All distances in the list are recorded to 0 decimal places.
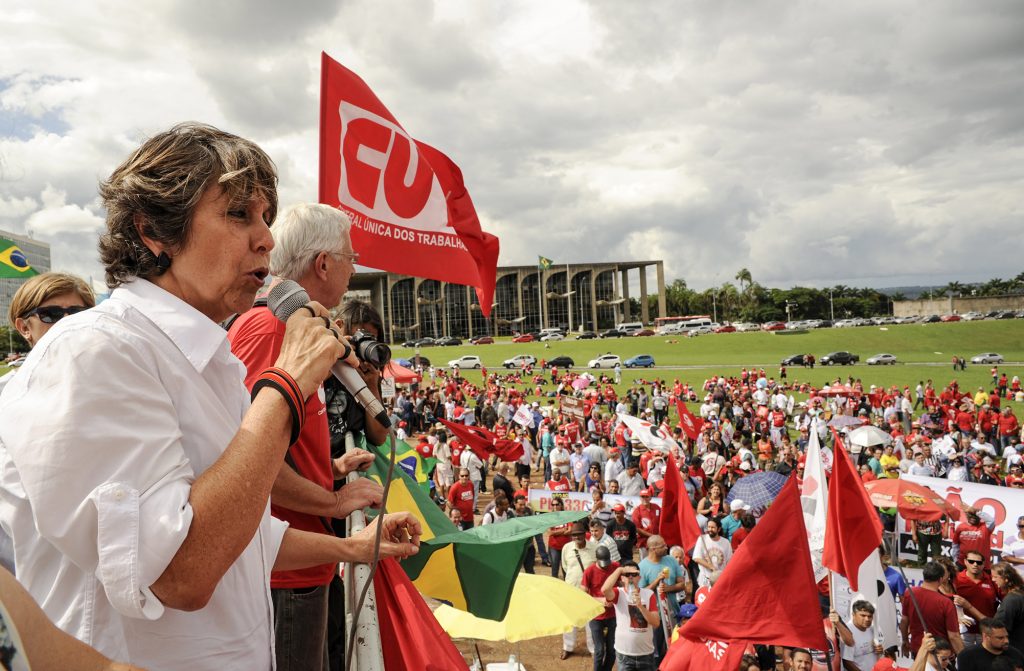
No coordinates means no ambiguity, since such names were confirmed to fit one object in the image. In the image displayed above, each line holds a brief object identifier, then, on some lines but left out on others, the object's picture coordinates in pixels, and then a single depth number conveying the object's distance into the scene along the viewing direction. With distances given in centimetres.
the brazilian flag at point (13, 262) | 828
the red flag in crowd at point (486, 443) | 764
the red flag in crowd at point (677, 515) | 851
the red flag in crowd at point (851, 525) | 721
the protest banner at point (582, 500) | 1237
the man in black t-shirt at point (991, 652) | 615
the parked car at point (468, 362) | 5538
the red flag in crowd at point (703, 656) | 536
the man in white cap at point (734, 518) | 1013
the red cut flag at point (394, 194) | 522
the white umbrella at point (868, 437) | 1686
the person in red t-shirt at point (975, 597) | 749
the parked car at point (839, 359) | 5260
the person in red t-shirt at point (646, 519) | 1101
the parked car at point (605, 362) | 5234
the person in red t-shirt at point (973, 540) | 912
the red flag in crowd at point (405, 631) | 218
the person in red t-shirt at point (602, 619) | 836
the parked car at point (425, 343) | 7700
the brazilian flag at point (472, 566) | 268
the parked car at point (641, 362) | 5425
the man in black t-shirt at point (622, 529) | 999
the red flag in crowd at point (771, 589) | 519
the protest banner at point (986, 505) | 1101
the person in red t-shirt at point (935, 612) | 712
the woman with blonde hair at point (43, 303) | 236
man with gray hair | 200
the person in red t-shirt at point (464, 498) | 1248
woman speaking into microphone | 104
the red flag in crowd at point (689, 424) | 1877
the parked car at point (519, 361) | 5298
